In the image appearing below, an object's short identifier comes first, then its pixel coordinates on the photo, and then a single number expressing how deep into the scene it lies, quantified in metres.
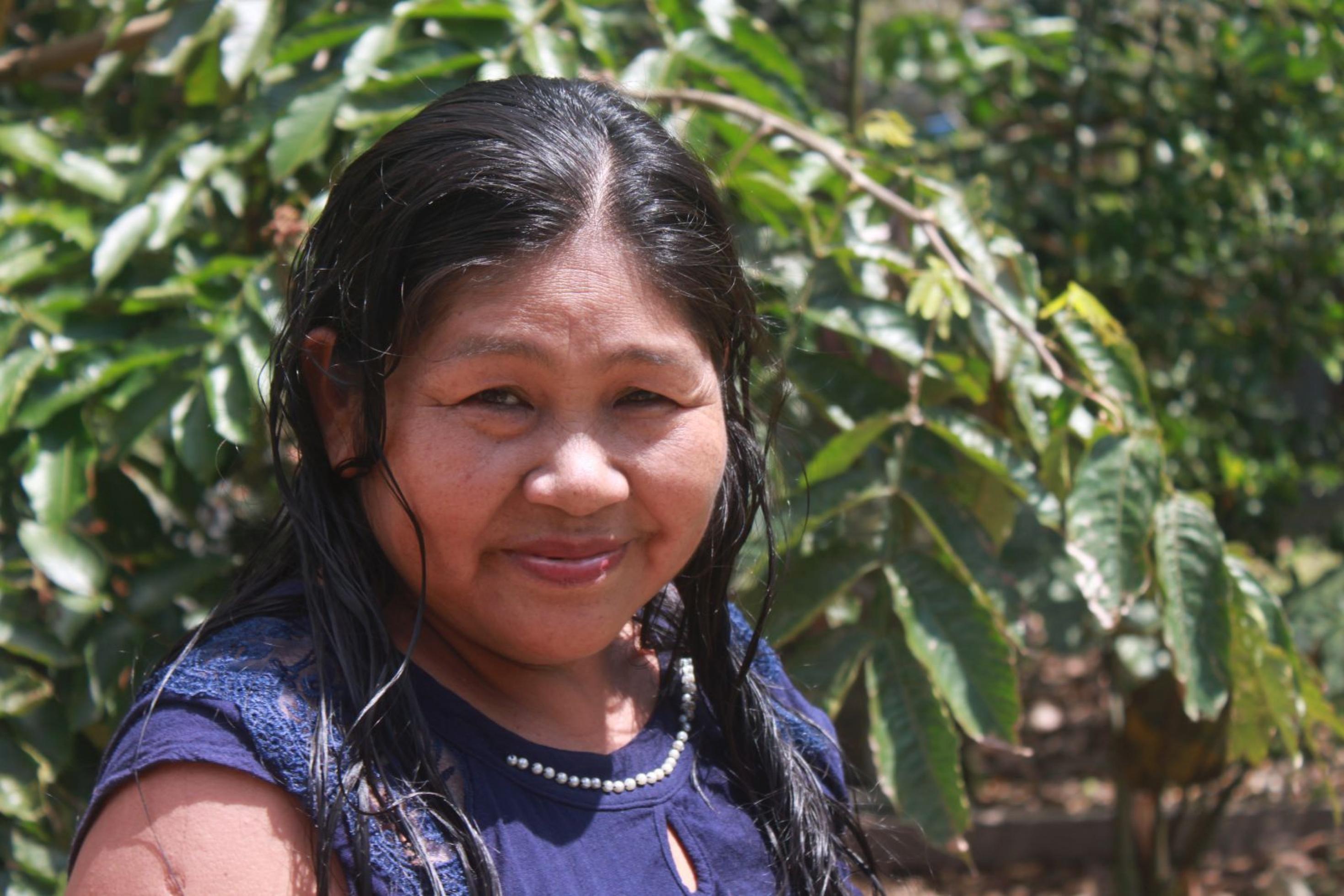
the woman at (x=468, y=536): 0.98
